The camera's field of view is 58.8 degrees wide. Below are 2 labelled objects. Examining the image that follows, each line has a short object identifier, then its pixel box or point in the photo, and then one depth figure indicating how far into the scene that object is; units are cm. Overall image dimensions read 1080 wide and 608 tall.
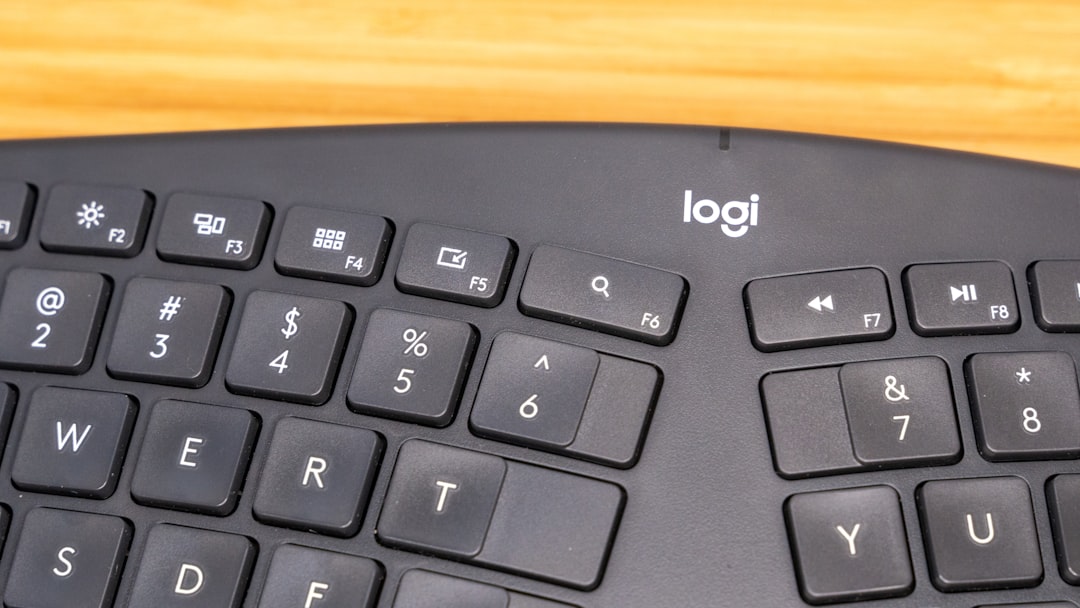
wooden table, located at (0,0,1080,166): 33
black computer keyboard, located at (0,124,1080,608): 26
